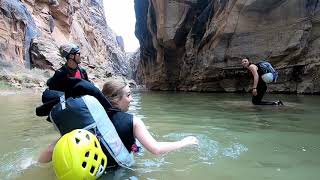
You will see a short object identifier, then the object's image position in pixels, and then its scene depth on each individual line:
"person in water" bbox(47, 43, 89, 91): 2.32
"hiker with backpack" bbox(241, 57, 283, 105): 5.05
